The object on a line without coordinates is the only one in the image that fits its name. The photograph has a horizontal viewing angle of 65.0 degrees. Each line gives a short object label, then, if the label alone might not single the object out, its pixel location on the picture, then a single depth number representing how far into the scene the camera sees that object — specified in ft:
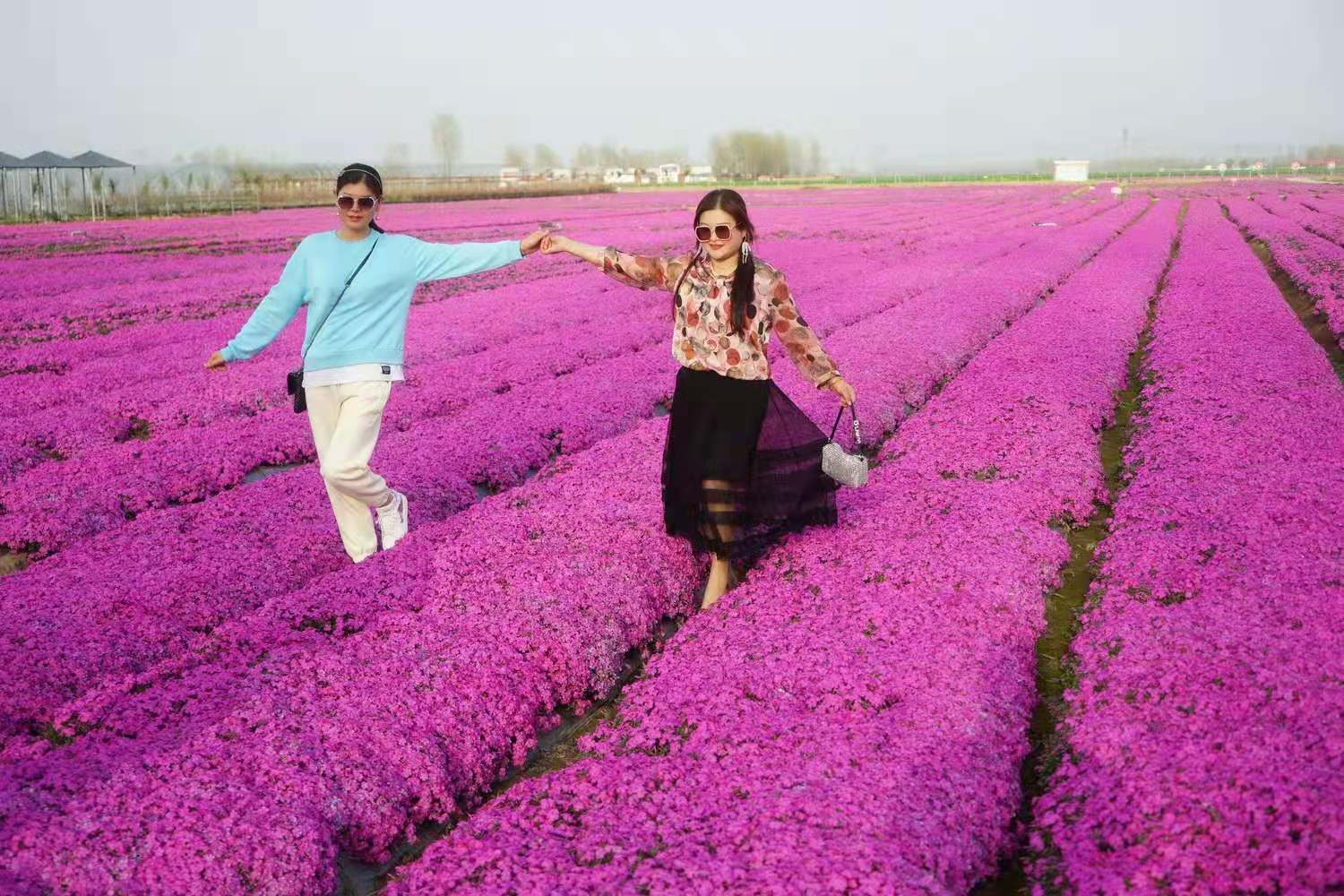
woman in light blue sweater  22.89
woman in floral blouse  20.90
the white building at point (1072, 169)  484.74
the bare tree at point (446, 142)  604.49
